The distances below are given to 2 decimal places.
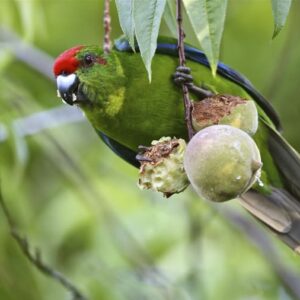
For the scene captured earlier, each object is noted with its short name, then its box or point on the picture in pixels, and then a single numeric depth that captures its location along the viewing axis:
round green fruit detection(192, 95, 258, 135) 4.27
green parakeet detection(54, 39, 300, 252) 5.69
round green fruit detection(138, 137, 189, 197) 4.28
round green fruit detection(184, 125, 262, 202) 3.78
